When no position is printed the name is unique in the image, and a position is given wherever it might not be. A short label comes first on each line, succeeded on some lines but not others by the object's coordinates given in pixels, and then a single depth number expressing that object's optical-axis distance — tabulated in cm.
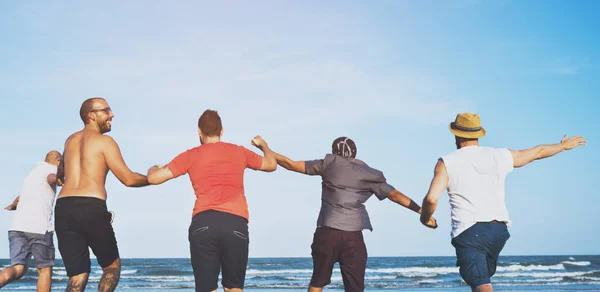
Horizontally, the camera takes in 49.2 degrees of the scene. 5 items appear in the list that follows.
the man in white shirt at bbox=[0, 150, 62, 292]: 795
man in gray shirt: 657
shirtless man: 600
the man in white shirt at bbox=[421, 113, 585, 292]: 577
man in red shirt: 565
